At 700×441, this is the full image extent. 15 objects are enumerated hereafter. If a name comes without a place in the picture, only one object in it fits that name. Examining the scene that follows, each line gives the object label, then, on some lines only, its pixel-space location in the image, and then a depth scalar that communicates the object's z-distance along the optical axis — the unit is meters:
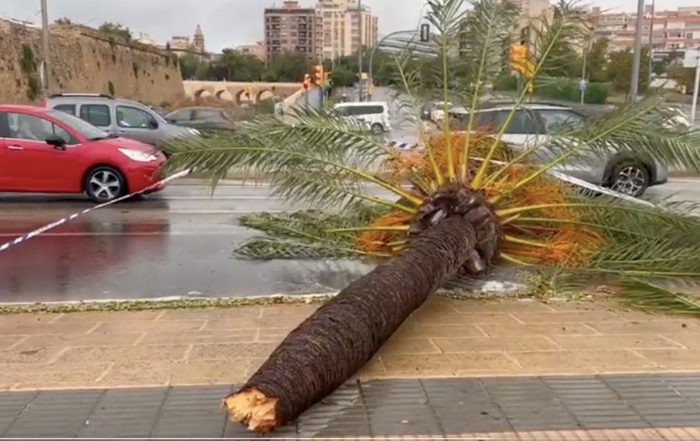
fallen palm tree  6.70
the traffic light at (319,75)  33.71
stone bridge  81.75
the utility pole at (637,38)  20.16
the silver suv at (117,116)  16.92
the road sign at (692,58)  20.53
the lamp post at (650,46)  28.13
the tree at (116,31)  63.06
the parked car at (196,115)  23.31
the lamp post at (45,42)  26.29
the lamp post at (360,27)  23.81
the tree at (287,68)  93.62
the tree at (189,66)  100.75
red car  11.96
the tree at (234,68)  100.38
